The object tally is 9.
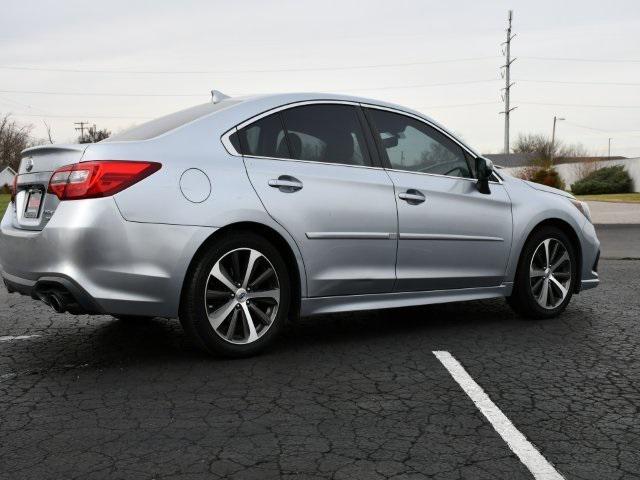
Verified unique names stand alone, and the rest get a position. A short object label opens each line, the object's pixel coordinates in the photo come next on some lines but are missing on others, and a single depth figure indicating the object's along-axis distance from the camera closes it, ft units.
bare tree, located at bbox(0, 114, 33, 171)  311.06
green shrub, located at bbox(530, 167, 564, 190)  124.98
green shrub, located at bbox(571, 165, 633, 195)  152.15
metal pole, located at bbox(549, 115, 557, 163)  258.16
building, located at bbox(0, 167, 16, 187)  291.05
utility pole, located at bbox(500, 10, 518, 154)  212.56
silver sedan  14.62
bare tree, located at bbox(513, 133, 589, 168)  231.30
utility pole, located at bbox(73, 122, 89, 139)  329.72
